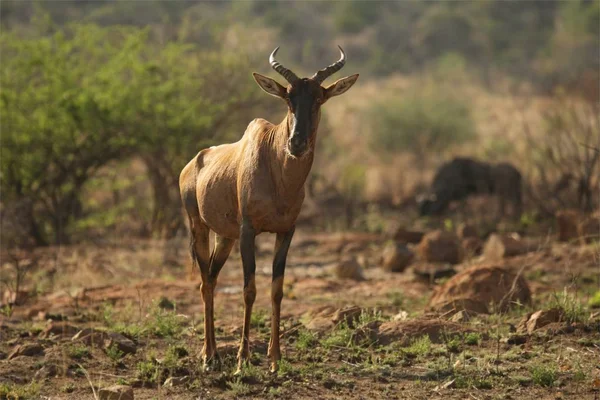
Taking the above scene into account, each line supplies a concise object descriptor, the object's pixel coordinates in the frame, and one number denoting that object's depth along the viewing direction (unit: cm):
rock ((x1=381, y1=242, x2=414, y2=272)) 3109
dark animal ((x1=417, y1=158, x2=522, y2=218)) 4512
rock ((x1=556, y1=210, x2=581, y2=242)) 3346
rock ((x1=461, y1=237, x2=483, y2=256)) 3275
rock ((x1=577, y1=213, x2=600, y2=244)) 3122
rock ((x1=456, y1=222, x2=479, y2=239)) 3647
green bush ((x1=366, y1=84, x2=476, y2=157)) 6612
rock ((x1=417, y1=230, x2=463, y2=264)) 3181
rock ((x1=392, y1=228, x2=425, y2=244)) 3741
